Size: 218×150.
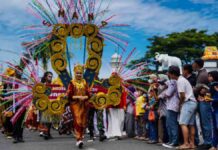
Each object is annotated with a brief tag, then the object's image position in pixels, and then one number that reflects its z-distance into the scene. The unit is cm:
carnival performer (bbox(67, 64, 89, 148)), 996
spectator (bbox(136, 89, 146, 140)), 1159
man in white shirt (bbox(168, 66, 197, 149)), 897
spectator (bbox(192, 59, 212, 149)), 884
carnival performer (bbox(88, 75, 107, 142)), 1097
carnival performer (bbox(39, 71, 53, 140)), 1222
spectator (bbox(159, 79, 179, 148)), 941
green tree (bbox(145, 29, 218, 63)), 4262
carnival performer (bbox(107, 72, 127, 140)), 1185
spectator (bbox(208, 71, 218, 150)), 836
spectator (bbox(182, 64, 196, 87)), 955
